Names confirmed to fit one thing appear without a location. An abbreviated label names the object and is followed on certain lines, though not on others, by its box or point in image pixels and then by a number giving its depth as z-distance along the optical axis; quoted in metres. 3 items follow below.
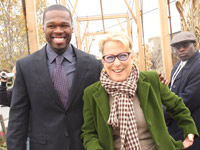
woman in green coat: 1.35
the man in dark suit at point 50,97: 1.49
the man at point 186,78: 2.04
